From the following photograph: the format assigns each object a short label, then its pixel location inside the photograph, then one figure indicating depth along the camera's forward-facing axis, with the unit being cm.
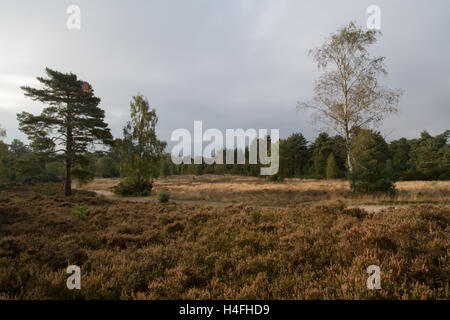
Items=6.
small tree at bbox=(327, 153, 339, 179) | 4134
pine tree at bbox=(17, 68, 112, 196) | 1627
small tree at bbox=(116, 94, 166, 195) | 2086
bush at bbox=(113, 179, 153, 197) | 2081
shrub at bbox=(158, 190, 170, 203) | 1512
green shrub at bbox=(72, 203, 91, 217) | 874
